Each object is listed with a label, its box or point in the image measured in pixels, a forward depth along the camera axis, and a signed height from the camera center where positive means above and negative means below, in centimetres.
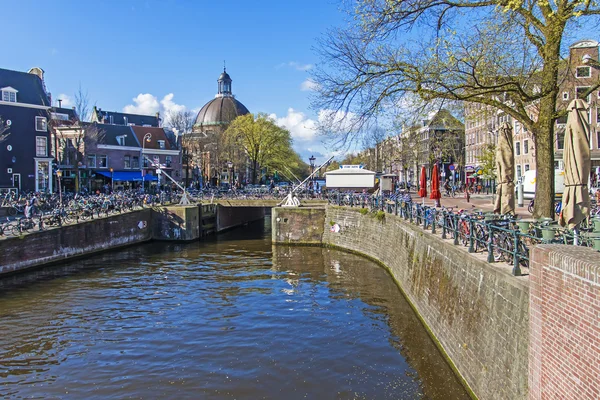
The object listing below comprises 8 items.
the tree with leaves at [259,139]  6588 +797
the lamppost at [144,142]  5994 +705
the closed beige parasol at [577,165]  977 +55
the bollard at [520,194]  2852 -4
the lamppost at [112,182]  5351 +210
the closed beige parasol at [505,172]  1427 +63
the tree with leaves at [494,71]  1299 +350
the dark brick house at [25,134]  4422 +635
